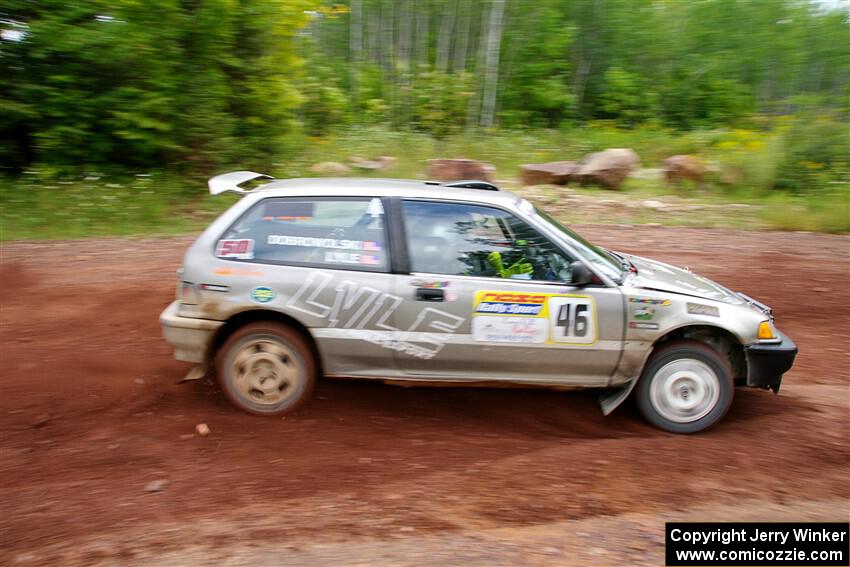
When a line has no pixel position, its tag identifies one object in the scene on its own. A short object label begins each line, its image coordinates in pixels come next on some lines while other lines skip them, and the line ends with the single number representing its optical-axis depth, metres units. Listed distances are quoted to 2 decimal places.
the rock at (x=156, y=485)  3.99
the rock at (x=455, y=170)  14.06
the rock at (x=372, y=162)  15.16
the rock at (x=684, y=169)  14.72
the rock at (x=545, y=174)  14.78
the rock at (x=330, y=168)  14.38
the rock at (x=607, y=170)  14.66
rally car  4.68
